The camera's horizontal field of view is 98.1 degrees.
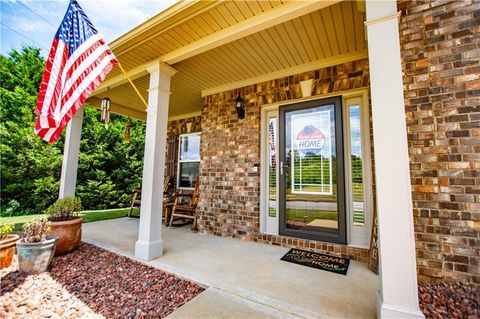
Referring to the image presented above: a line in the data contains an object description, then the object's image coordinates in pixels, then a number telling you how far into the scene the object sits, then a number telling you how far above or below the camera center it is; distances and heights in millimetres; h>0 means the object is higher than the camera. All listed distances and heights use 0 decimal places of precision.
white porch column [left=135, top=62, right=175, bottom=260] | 2588 +169
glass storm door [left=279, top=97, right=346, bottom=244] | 2877 +157
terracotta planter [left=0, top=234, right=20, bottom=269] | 2246 -794
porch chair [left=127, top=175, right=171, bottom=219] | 5406 -295
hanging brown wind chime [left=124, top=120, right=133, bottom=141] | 6041 +1397
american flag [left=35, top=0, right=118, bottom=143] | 2201 +1190
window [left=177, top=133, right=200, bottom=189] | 5348 +535
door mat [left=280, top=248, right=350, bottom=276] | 2342 -951
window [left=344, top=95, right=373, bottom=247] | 2689 +185
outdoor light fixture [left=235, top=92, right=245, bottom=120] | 3541 +1267
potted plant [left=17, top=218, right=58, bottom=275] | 2188 -751
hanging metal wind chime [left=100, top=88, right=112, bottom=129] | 3652 +1229
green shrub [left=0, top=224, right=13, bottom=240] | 2346 -598
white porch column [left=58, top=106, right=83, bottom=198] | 3764 +416
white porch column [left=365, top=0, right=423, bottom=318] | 1307 +89
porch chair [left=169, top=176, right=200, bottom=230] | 4141 -533
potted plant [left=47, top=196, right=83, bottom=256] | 2707 -587
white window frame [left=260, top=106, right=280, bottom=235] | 3328 +73
